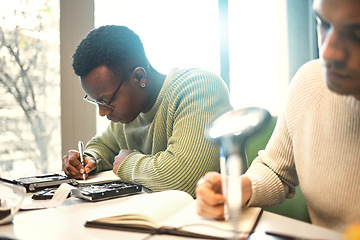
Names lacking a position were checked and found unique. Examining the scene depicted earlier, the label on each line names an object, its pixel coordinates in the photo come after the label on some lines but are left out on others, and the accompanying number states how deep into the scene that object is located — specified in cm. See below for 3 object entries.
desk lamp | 47
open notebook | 73
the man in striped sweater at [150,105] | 128
